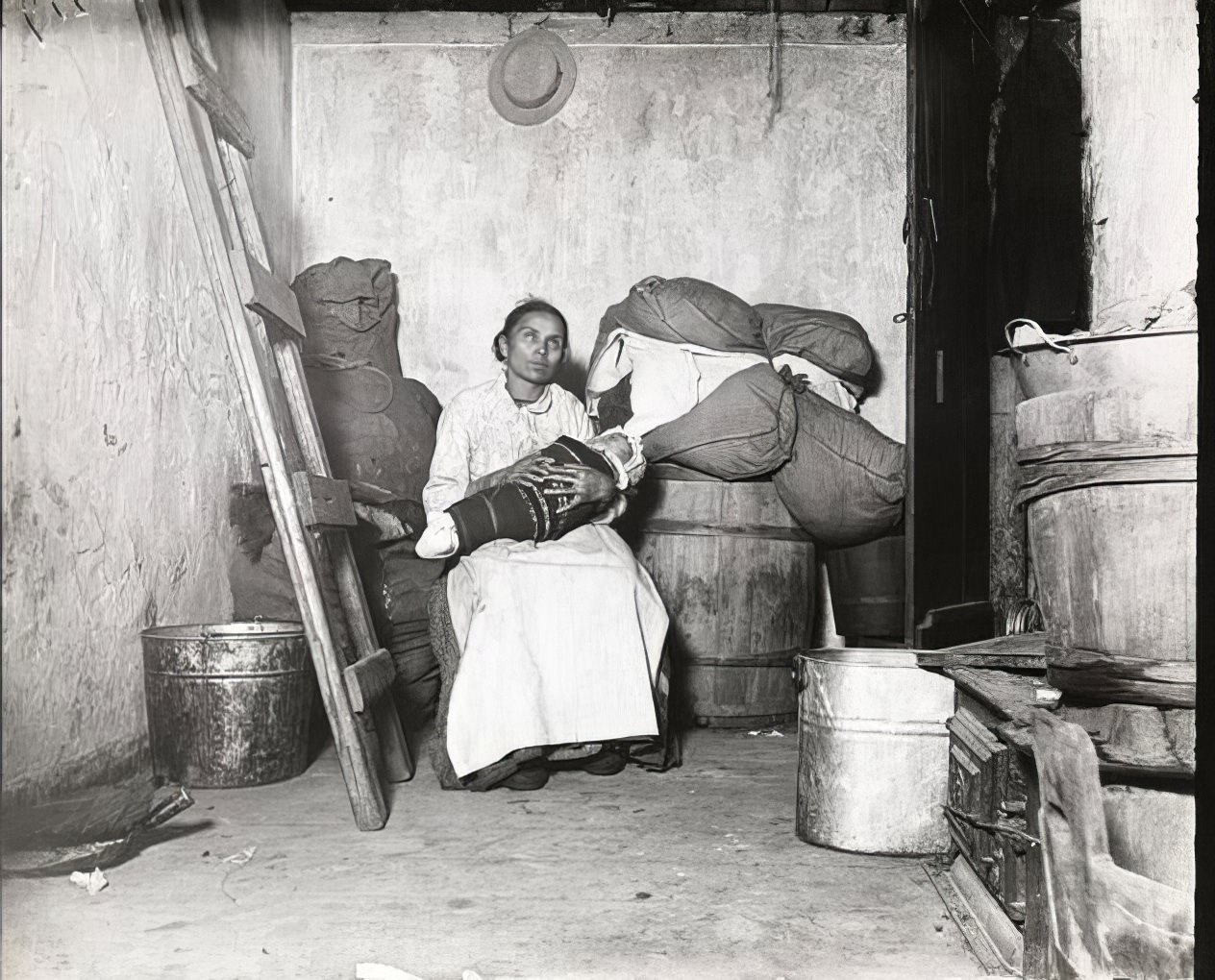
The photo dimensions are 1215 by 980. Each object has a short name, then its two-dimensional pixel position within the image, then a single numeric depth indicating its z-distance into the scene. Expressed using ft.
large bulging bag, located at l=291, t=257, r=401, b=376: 16.43
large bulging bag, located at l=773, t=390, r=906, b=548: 15.07
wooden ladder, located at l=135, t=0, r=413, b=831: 10.73
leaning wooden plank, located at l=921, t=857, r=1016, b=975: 7.16
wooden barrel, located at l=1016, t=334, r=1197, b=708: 5.82
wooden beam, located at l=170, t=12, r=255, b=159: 11.14
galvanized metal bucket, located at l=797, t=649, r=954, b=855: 9.36
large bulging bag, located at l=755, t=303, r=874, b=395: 16.58
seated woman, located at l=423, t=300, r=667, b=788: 11.93
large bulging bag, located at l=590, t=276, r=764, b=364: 16.21
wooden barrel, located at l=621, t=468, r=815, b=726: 15.06
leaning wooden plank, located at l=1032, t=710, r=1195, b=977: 5.33
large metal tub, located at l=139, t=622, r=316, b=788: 11.82
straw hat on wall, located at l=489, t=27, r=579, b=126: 18.48
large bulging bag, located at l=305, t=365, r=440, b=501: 15.40
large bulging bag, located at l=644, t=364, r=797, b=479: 14.97
